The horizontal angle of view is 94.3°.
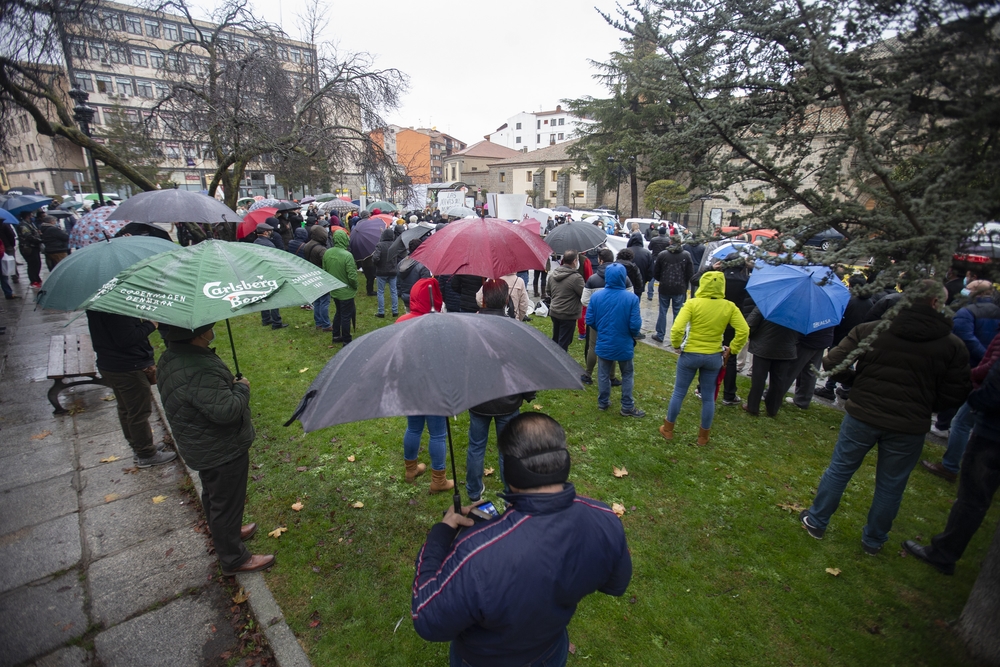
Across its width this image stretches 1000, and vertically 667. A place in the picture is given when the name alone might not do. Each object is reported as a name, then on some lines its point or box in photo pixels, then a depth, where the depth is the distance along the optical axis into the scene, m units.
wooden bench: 6.06
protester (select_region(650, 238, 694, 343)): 8.94
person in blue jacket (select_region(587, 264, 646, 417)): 5.50
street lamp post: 10.37
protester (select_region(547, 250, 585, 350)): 6.74
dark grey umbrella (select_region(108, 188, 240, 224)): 6.36
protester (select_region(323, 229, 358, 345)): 8.03
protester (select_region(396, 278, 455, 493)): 4.25
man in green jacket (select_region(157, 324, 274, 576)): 3.00
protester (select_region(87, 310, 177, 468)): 4.53
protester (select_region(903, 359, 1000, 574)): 3.41
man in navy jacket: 1.56
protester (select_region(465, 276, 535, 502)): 3.69
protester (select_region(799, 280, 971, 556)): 3.29
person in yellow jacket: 4.93
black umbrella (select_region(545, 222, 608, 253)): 9.02
